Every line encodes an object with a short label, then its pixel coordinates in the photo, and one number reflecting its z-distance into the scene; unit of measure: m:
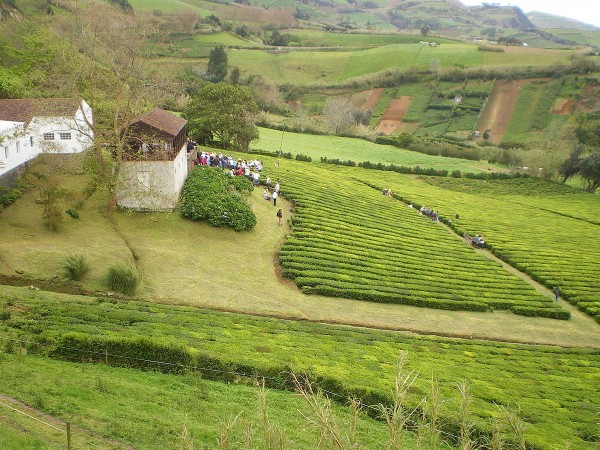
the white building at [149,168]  37.09
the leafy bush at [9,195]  33.97
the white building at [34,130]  36.16
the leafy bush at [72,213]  34.50
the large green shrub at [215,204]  38.38
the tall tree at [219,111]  65.94
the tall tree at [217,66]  117.00
